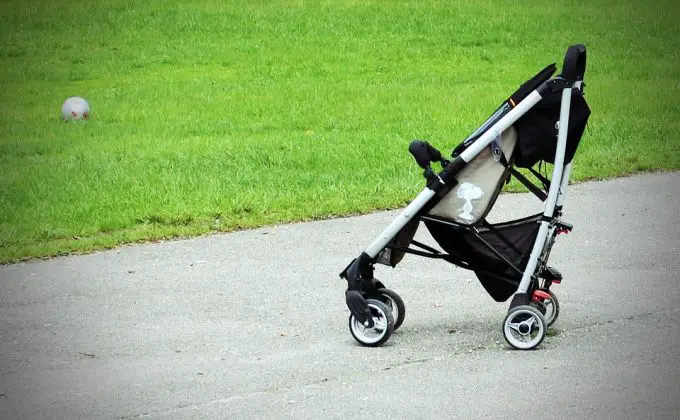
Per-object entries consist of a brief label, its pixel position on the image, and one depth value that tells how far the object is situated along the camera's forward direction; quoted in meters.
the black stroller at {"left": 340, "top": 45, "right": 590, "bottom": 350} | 11.52
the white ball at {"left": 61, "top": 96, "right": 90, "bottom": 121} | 28.30
